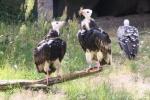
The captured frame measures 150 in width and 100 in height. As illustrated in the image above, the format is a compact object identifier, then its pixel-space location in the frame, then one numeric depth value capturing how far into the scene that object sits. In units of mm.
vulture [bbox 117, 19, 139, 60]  18516
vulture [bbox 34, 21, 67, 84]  13930
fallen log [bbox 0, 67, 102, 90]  14422
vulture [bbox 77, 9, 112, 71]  14359
